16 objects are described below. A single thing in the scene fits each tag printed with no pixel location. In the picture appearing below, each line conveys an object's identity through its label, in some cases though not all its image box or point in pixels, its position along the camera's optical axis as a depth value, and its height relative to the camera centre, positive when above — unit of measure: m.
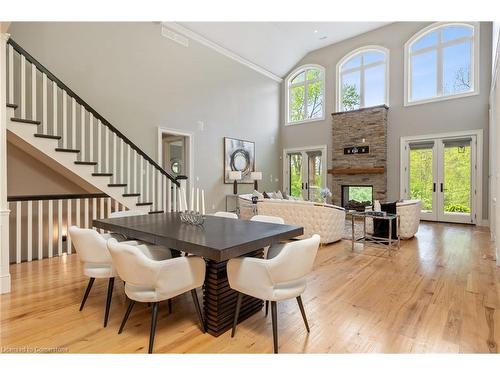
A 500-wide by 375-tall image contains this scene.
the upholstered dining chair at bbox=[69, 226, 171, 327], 2.38 -0.61
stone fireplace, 8.27 +1.01
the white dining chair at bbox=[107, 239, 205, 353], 1.80 -0.63
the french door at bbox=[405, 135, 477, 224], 7.12 +0.17
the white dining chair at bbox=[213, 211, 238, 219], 3.38 -0.41
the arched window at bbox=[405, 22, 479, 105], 7.07 +3.33
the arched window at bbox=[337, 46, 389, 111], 8.53 +3.42
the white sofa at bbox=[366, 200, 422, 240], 5.18 -0.65
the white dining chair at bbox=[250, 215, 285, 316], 2.44 -0.59
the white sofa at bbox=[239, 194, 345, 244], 4.81 -0.60
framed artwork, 8.50 +0.83
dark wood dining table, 1.90 -0.44
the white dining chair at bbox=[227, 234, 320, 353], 1.83 -0.62
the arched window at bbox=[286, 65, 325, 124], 9.80 +3.32
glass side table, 4.55 -0.96
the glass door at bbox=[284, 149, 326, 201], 9.70 +0.35
